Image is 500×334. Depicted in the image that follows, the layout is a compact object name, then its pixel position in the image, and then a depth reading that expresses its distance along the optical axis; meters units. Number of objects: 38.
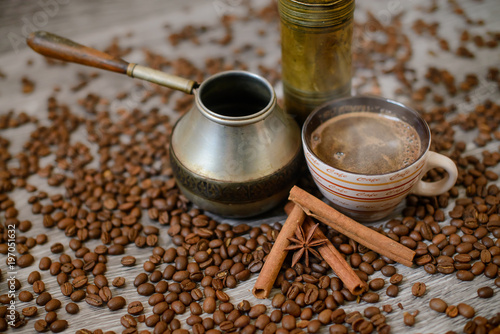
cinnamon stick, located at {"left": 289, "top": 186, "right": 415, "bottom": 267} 0.62
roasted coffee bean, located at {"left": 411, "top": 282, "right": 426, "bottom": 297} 0.60
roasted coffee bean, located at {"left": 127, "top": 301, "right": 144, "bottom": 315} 0.61
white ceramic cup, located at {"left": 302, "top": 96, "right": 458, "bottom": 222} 0.60
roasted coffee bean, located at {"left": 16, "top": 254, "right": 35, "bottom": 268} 0.64
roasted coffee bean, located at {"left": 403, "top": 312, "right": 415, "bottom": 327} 0.59
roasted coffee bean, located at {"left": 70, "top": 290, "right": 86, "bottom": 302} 0.62
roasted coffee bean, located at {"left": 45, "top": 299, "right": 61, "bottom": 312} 0.61
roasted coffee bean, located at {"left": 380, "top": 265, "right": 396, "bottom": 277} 0.62
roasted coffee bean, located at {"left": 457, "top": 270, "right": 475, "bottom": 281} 0.61
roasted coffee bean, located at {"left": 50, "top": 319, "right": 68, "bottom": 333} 0.60
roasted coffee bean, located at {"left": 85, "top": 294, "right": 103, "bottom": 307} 0.61
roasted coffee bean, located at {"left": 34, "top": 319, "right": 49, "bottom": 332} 0.60
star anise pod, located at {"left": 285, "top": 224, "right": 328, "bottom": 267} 0.62
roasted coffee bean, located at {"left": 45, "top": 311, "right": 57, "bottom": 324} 0.60
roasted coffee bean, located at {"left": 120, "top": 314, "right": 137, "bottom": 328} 0.60
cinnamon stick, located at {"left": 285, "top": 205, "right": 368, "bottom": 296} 0.61
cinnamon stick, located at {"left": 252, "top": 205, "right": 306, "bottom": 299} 0.61
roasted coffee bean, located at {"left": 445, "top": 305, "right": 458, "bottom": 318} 0.59
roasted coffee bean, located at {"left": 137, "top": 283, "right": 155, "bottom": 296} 0.62
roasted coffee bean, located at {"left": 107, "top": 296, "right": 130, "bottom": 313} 0.61
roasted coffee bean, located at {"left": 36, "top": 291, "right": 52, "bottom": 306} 0.62
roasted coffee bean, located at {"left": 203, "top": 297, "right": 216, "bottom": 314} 0.61
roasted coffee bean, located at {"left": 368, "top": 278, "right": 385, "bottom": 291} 0.61
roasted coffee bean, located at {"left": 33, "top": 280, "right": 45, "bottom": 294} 0.62
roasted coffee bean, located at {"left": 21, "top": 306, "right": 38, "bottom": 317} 0.61
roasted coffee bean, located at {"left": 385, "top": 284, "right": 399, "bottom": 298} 0.61
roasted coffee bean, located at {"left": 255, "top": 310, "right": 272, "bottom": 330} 0.60
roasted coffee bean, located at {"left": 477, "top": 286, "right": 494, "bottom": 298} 0.60
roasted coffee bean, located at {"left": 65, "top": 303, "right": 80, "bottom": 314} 0.61
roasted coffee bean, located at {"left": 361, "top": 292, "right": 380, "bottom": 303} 0.60
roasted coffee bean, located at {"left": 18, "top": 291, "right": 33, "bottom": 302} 0.62
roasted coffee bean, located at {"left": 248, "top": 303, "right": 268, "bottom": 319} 0.60
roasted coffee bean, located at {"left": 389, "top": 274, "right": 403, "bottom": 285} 0.61
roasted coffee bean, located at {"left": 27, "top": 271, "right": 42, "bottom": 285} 0.63
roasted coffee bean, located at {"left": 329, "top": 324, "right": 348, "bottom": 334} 0.59
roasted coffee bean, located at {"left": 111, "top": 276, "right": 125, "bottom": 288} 0.63
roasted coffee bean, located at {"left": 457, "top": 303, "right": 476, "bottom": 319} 0.59
